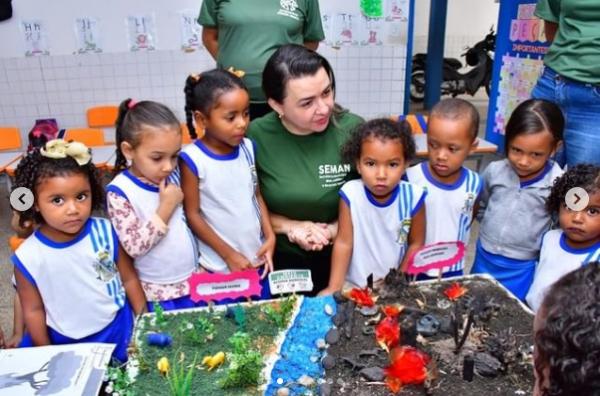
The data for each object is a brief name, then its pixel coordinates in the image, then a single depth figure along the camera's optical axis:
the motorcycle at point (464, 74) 9.43
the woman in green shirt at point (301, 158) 1.88
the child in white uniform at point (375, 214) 1.84
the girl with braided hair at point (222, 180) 1.84
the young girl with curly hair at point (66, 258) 1.59
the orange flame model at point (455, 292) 1.55
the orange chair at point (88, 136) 4.48
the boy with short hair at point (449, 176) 1.94
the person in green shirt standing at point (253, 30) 2.53
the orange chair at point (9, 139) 4.45
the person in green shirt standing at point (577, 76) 2.00
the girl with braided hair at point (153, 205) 1.71
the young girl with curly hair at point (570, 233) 1.73
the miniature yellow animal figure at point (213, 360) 1.27
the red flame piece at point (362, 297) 1.51
